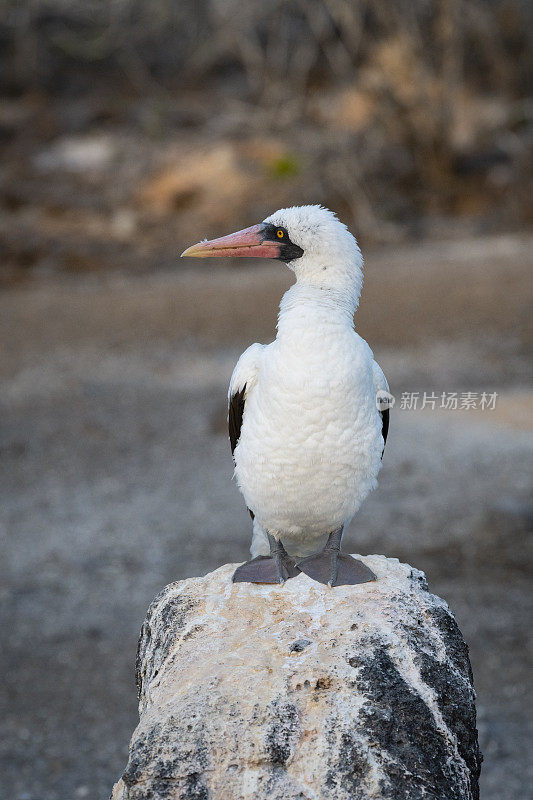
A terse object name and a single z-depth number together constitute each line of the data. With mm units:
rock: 5844
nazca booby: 6895
